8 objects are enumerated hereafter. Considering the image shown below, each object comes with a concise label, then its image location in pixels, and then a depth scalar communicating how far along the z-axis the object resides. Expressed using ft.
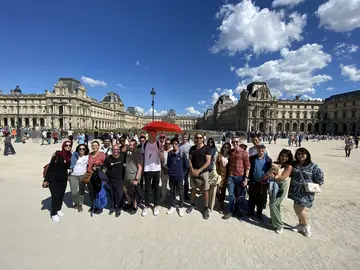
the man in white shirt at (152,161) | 15.56
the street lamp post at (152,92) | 58.54
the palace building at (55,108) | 229.06
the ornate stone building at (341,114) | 211.00
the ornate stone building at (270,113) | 244.63
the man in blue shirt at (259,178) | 14.05
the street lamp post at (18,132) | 71.00
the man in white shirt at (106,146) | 17.49
